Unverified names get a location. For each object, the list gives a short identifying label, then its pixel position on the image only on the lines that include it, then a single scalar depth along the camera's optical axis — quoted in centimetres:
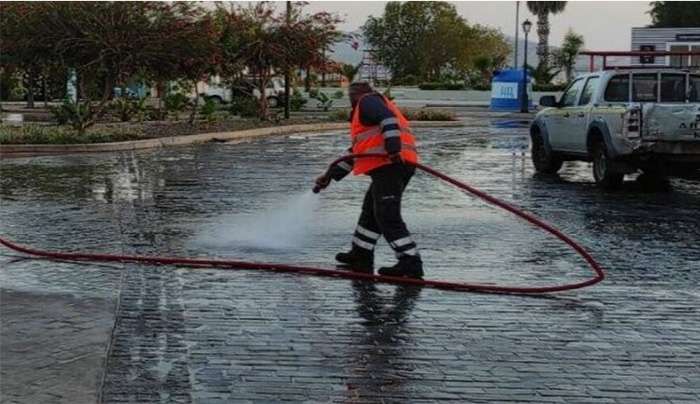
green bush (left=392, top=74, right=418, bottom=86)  7506
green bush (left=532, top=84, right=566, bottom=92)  5425
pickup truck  1386
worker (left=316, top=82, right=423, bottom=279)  794
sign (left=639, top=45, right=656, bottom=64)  4929
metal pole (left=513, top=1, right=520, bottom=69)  6068
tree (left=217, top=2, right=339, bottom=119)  3088
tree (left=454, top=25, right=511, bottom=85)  7034
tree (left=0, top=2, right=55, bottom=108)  2492
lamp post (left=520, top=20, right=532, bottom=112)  4337
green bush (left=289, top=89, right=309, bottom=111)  4062
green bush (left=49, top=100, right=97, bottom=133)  2388
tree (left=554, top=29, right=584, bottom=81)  6444
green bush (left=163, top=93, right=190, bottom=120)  3186
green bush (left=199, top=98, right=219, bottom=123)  2900
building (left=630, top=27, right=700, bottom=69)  4603
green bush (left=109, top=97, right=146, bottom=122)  3084
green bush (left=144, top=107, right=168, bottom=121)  3203
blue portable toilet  4500
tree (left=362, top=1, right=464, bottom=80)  7988
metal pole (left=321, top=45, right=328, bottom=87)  3202
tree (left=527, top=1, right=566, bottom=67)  7381
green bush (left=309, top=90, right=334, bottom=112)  4081
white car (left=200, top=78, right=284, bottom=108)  3358
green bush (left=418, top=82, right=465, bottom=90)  6072
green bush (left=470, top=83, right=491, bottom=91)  5979
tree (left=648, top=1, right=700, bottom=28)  7438
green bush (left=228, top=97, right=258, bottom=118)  3388
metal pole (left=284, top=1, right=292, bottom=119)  3162
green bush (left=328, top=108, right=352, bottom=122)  3450
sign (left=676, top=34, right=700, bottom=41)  4738
